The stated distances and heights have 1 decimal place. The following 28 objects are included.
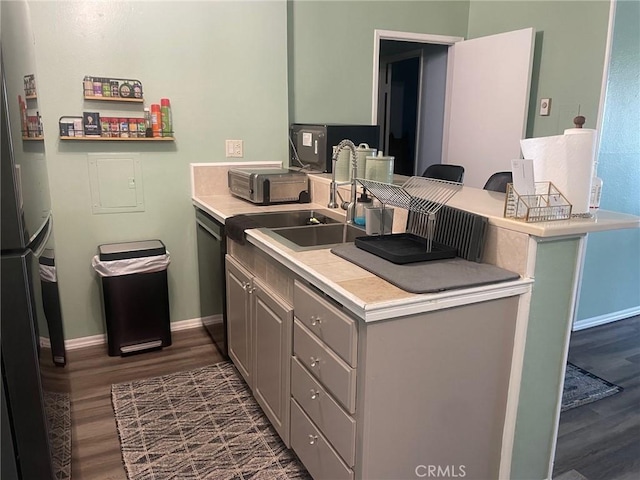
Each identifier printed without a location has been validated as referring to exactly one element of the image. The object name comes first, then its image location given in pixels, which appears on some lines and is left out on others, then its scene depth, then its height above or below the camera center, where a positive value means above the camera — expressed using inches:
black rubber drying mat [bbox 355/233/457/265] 66.1 -16.0
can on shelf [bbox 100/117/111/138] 111.3 +0.1
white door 139.5 +9.0
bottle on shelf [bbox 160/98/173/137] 116.7 +2.6
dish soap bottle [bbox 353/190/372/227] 88.0 -13.6
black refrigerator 48.9 -20.1
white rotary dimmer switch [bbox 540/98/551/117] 138.9 +7.3
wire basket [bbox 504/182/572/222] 61.9 -8.9
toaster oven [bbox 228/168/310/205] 111.7 -12.6
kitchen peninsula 57.1 -27.8
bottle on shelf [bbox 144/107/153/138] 115.7 +0.9
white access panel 114.0 -12.5
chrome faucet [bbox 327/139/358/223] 86.8 -9.3
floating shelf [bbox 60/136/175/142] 109.8 -2.5
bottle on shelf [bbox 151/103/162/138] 116.0 +1.9
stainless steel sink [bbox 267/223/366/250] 91.6 -18.9
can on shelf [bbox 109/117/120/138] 112.2 +0.1
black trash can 110.7 -37.1
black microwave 120.6 -2.3
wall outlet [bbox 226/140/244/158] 126.4 -4.7
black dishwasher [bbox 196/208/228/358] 107.6 -33.7
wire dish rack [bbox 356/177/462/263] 67.3 -12.4
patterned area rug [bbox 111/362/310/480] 78.5 -52.0
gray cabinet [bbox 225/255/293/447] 76.2 -35.7
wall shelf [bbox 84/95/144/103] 108.7 +6.2
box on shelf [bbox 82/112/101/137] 109.7 +0.9
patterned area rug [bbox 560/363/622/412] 99.4 -52.1
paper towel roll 62.1 -3.6
